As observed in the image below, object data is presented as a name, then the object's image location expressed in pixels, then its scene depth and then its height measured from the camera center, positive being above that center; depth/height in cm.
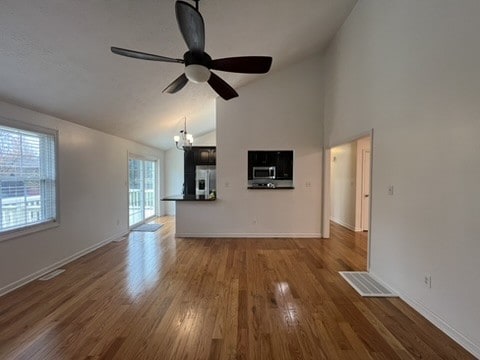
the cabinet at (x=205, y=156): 812 +60
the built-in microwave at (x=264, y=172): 609 +7
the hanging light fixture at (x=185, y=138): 592 +87
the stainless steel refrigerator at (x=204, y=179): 775 -15
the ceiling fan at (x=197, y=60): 178 +105
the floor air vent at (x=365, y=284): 295 -138
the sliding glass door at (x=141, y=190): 658 -46
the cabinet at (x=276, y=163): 609 +29
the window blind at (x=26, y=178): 299 -6
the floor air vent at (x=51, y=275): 333 -139
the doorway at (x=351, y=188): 550 -31
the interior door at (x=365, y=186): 611 -25
